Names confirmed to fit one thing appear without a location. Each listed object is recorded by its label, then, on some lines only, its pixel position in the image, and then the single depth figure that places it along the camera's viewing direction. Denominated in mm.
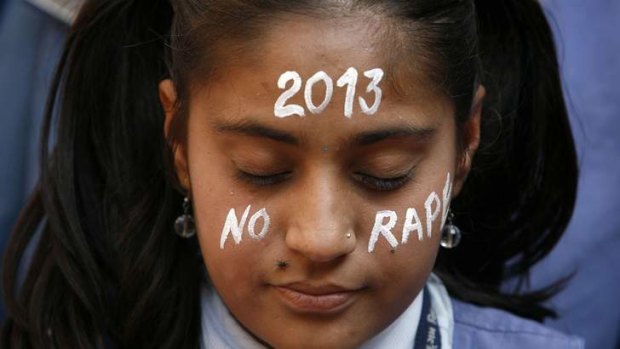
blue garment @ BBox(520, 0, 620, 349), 2303
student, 1533
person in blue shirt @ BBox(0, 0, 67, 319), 2197
